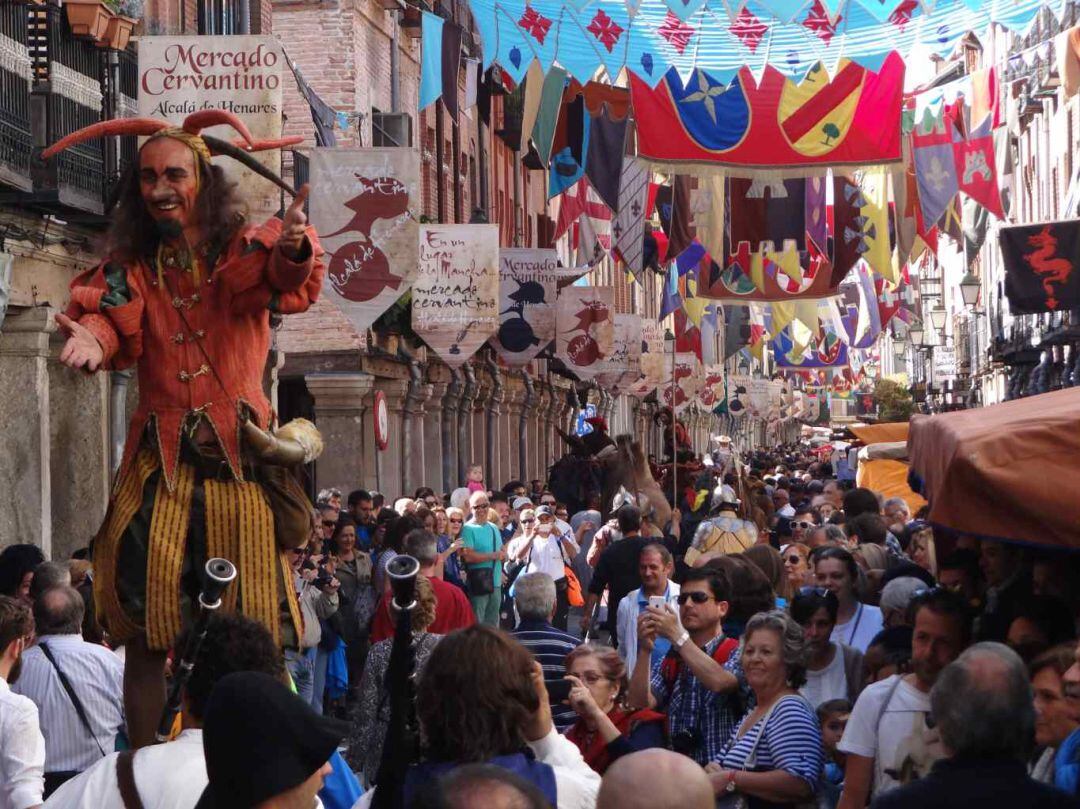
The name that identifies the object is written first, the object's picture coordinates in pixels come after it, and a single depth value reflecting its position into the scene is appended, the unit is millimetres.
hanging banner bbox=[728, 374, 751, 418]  62219
